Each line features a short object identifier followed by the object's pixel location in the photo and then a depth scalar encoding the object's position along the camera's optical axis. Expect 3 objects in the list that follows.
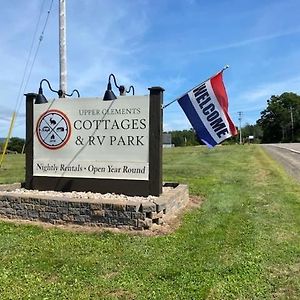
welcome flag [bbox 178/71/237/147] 5.78
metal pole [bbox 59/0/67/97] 7.42
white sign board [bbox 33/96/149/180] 5.92
